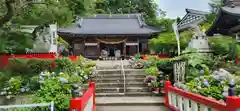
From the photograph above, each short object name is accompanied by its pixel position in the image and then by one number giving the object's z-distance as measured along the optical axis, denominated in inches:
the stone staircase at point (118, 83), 316.5
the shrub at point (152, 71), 332.8
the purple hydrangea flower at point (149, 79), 318.3
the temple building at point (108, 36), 810.8
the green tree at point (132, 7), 1284.4
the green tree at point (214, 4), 851.6
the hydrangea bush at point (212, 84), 191.3
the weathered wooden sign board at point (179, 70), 278.4
